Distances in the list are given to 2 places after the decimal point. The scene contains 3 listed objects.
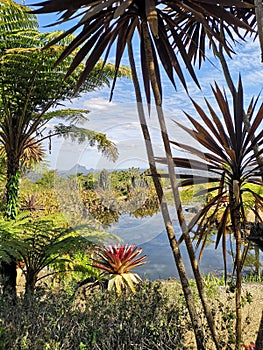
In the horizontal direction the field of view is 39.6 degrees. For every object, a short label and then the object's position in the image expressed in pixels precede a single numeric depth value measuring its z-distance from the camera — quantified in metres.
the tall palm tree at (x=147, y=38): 1.98
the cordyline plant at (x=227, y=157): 2.36
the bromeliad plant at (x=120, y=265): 3.95
